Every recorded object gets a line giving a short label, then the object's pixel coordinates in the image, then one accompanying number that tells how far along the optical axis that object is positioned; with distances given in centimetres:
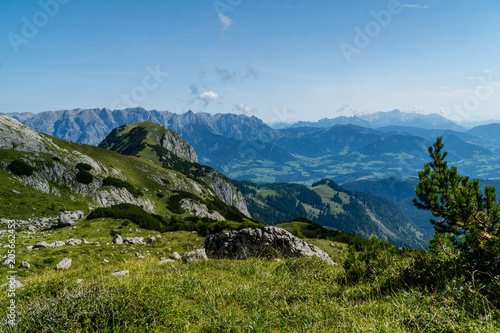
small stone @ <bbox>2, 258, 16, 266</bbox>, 1502
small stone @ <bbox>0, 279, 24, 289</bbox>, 914
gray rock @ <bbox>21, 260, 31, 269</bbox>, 1624
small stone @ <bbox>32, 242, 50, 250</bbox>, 2118
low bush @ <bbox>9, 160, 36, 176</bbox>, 4925
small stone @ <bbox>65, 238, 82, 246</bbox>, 2269
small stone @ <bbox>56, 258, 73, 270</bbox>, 1473
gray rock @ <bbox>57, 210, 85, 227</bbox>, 3275
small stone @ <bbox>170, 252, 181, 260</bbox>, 1717
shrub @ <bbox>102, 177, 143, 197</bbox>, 6644
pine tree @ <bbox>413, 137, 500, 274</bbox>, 795
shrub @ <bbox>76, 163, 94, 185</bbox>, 5977
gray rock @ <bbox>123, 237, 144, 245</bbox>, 2475
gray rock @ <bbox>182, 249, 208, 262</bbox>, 1205
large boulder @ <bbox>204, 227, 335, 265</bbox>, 1653
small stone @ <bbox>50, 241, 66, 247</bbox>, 2193
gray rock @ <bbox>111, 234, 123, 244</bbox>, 2434
